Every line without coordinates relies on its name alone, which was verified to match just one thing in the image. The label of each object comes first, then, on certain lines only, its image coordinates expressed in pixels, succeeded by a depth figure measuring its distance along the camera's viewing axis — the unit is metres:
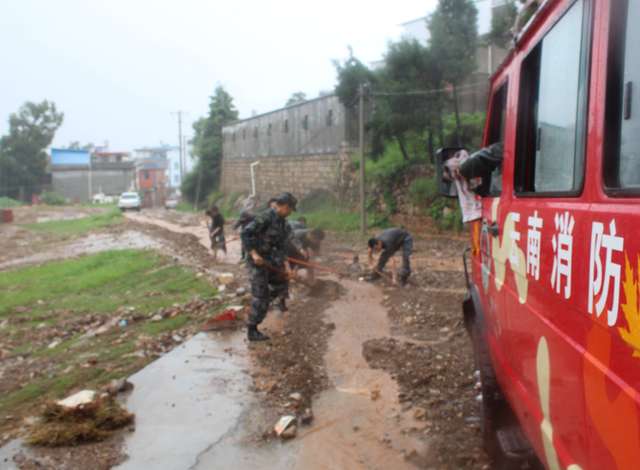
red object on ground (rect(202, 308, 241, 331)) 7.86
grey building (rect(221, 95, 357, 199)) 25.12
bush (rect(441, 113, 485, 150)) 17.30
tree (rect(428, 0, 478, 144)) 16.92
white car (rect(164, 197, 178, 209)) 51.43
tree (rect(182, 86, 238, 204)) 46.50
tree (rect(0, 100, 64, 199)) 58.97
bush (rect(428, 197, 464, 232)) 16.95
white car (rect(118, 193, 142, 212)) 46.19
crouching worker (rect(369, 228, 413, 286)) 10.00
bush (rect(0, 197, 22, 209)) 50.90
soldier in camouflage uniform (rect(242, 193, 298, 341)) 7.05
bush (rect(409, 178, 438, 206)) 18.08
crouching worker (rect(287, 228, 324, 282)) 9.93
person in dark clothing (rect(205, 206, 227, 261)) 14.43
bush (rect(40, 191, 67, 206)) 57.66
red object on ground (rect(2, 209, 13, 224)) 38.25
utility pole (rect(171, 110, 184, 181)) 60.39
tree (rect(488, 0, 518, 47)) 16.05
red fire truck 1.59
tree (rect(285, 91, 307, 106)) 50.09
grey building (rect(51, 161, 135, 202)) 66.00
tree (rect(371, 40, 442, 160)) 17.41
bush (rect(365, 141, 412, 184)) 19.80
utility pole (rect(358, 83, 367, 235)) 17.52
